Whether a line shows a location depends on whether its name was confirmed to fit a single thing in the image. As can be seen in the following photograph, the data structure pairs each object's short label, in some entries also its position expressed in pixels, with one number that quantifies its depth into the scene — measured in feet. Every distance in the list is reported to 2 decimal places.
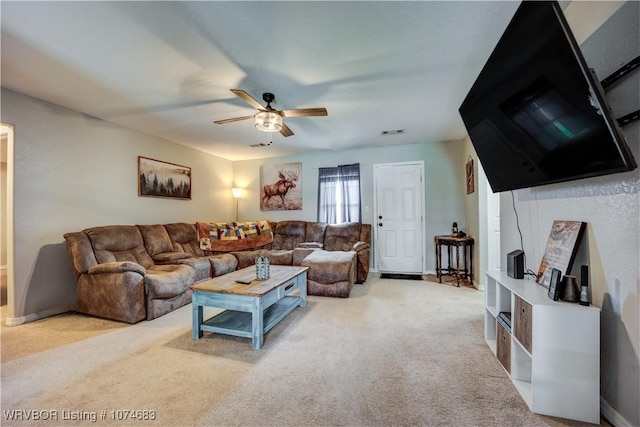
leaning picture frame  4.67
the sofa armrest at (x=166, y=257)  10.96
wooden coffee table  6.50
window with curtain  15.72
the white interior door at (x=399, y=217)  14.83
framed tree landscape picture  12.25
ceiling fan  7.73
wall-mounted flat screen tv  3.37
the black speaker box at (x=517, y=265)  6.04
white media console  4.08
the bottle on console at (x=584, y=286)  4.23
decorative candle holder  7.79
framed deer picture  17.08
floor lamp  17.93
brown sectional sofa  8.23
